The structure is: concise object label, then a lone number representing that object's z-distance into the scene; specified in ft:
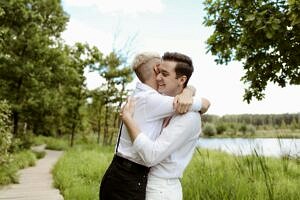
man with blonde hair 7.79
